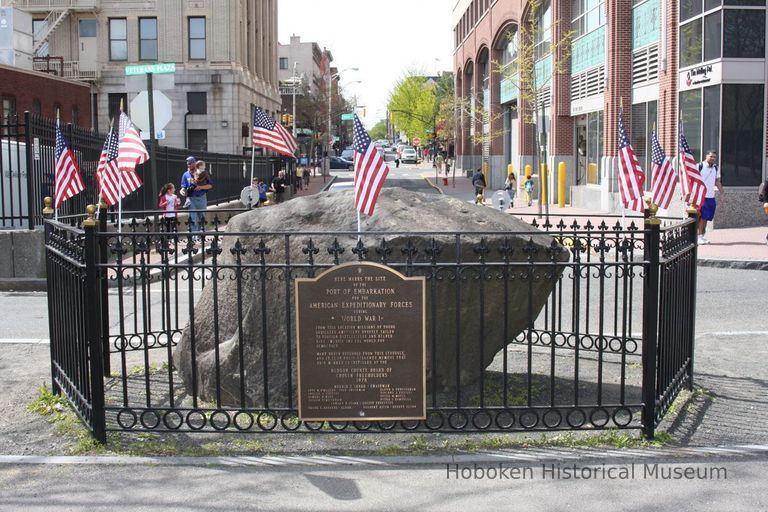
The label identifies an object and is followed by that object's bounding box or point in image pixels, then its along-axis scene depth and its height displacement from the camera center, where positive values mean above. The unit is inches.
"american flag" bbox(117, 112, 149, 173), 589.9 +33.9
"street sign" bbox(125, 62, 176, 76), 751.1 +110.2
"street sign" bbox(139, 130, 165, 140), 924.6 +70.5
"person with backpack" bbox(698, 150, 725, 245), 778.8 +4.5
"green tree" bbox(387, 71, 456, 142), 3796.8 +449.1
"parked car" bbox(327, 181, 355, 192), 2228.1 +46.8
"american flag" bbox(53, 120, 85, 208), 585.0 +18.1
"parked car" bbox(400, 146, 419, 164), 4424.2 +221.3
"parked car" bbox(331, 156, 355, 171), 3659.0 +156.4
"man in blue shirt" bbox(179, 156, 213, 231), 860.0 +14.3
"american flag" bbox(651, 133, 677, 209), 694.5 +16.2
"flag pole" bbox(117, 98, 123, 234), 526.6 +16.5
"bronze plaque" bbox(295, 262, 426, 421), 225.6 -34.6
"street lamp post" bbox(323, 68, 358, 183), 2861.7 +192.8
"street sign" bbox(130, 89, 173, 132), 811.4 +82.7
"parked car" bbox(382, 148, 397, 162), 5094.5 +290.3
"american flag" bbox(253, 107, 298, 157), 846.5 +63.6
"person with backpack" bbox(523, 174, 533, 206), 1536.7 +22.3
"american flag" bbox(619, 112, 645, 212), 641.6 +18.0
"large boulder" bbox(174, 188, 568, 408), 234.5 -20.5
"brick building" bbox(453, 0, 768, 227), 899.4 +135.1
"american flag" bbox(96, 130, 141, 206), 626.8 +20.0
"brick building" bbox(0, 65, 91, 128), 1355.8 +178.2
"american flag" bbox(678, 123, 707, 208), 708.0 +17.8
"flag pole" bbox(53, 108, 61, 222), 660.1 +17.3
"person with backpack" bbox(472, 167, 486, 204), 1349.7 +32.2
